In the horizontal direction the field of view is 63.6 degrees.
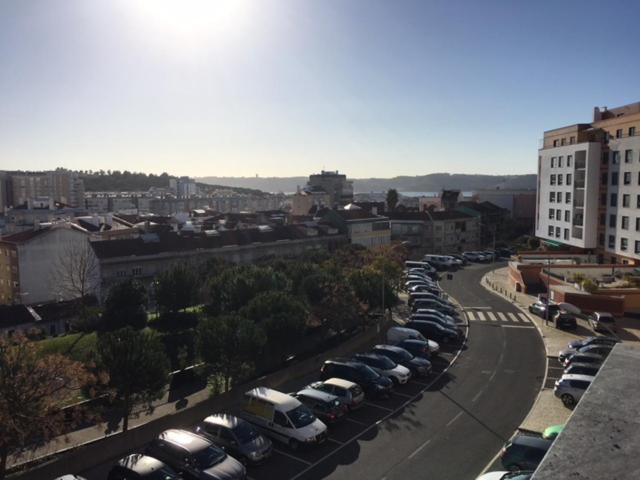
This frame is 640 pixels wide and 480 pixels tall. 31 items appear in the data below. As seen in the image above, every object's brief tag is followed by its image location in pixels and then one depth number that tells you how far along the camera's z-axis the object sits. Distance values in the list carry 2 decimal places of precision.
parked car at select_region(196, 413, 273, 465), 18.69
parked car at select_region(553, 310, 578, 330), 38.90
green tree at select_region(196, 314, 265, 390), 24.69
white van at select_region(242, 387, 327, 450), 20.03
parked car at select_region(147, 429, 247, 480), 16.86
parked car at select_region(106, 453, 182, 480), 16.11
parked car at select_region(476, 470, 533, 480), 15.48
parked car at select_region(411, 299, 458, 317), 43.47
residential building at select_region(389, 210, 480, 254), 89.06
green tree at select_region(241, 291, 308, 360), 29.02
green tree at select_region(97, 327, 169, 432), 20.80
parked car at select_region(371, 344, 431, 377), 28.69
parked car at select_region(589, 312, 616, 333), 38.78
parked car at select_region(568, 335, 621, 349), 31.37
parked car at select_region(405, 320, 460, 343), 36.06
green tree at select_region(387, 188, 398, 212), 128.62
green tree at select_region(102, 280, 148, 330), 38.12
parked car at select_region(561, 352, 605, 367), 28.08
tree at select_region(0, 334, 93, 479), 16.53
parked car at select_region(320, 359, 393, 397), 25.38
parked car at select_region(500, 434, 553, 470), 17.47
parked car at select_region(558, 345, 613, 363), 29.44
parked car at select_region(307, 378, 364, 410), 23.59
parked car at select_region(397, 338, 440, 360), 31.27
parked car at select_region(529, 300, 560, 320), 42.19
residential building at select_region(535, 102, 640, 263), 54.94
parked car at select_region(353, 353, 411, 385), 27.14
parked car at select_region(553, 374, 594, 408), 23.88
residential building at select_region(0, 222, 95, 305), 60.94
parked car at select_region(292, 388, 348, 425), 22.23
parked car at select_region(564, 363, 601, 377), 26.30
